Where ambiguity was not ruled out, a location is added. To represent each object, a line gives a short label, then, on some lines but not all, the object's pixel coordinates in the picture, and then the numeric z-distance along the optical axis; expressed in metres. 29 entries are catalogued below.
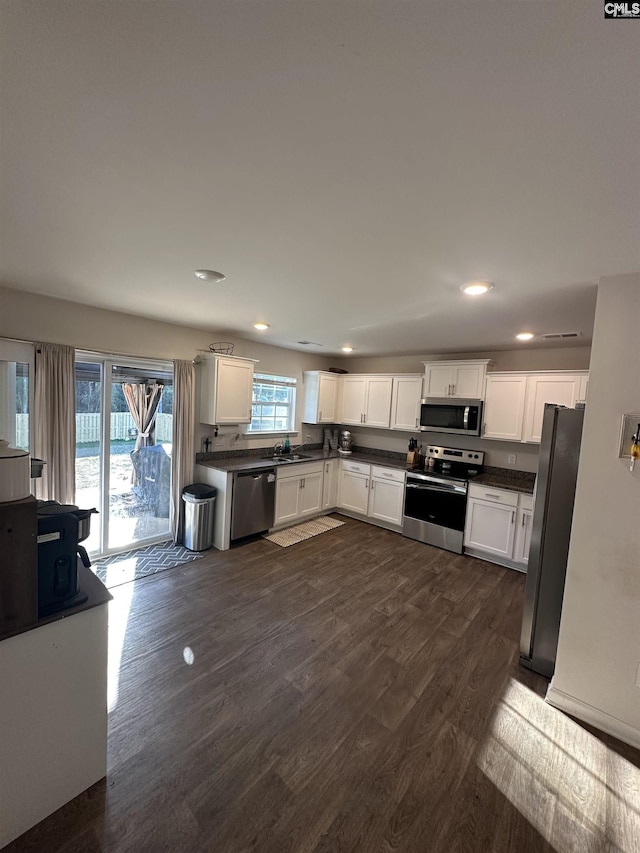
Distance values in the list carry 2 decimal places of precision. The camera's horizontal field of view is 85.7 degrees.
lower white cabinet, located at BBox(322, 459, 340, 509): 5.19
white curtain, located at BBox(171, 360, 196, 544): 3.90
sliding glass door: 3.38
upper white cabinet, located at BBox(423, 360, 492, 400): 4.23
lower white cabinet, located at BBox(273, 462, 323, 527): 4.52
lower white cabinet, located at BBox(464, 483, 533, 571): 3.70
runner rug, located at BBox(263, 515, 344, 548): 4.30
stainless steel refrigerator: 2.23
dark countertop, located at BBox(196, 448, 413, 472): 4.14
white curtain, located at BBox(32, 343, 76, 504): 2.93
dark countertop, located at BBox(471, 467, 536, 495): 3.80
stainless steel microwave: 4.19
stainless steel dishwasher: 4.00
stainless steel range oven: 4.13
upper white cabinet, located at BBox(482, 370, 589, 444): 3.62
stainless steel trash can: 3.85
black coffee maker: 1.43
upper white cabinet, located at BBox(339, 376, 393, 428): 5.15
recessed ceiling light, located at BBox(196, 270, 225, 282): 2.17
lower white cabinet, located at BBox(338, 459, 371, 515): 5.05
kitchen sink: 4.73
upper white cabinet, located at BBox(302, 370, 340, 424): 5.39
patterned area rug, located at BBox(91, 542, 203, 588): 3.25
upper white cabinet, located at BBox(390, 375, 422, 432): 4.83
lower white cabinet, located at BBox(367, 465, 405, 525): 4.68
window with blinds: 4.96
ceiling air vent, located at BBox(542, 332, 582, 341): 3.31
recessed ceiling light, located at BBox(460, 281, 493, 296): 2.12
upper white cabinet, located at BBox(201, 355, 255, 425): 4.05
